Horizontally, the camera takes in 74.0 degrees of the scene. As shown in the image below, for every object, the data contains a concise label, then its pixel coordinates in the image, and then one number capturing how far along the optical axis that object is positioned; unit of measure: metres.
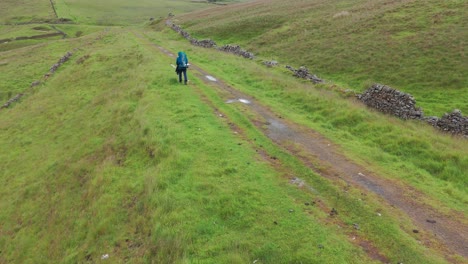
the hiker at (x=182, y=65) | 24.70
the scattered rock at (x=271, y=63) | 35.59
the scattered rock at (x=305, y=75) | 29.46
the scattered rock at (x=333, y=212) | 10.43
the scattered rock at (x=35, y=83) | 43.00
